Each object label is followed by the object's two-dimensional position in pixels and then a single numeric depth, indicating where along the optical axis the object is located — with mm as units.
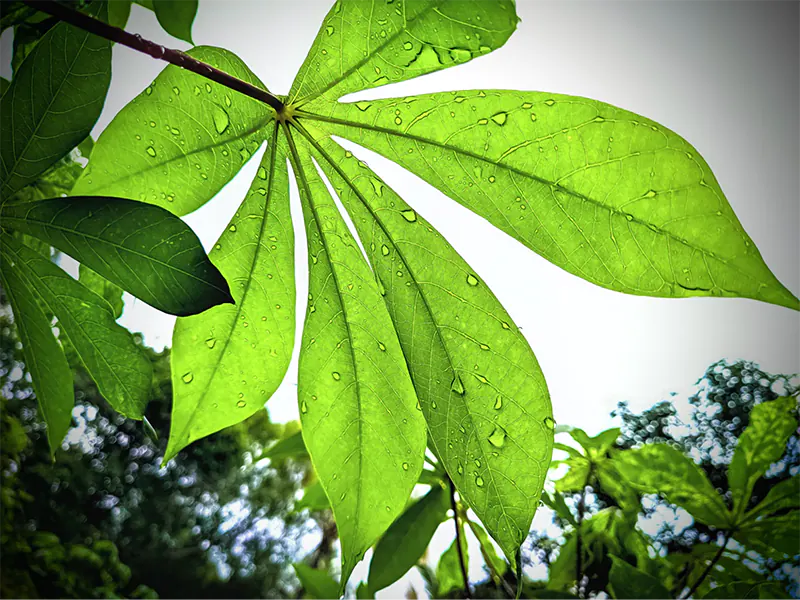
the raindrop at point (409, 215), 306
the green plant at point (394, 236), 254
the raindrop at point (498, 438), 256
